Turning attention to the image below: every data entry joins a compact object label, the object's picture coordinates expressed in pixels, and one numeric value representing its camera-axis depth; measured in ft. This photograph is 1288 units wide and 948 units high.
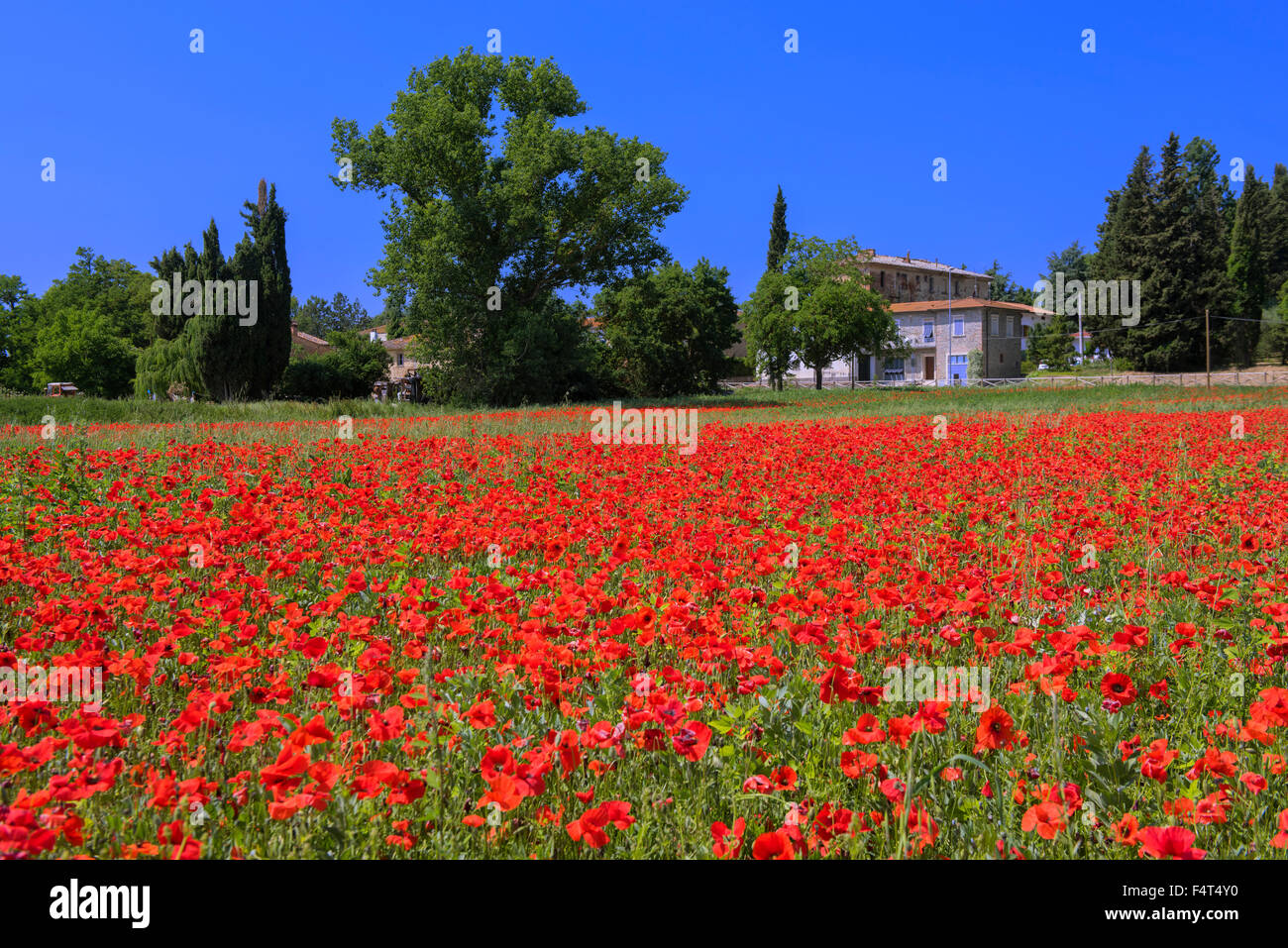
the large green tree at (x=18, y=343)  190.70
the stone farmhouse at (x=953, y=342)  220.64
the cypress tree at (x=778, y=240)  222.69
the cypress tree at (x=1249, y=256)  206.49
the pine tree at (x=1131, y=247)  177.78
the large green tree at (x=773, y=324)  163.84
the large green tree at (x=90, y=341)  176.14
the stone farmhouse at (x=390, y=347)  261.65
